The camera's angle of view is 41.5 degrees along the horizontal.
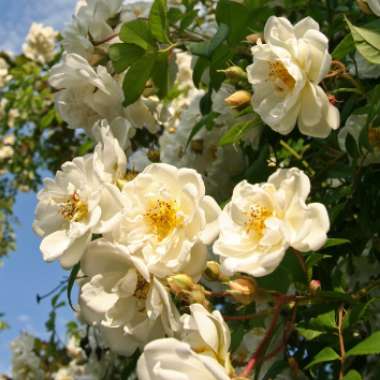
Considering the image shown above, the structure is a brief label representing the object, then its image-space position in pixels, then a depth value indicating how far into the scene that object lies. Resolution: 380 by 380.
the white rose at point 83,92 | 0.29
